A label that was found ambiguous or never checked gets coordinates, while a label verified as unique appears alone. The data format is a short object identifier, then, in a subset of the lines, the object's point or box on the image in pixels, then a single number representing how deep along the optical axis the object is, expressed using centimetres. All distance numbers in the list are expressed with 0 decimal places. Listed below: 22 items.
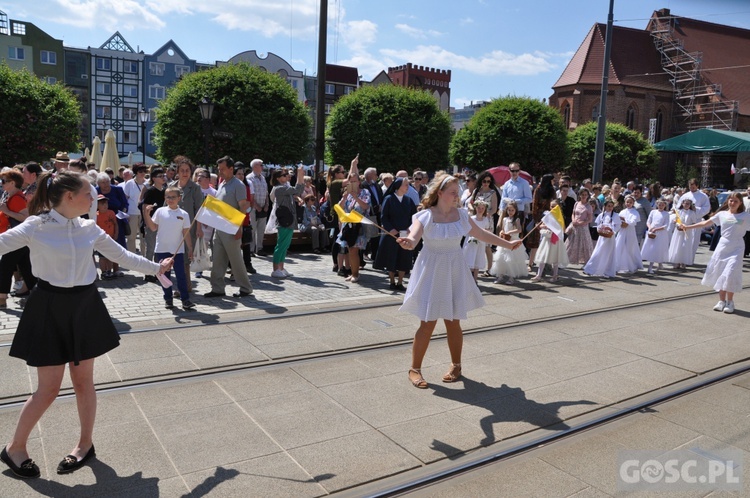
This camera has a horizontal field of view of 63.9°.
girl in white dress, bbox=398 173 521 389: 549
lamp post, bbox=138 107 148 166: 3160
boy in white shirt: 822
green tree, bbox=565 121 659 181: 4216
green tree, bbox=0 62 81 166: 2647
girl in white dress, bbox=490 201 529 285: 1132
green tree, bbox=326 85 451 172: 3200
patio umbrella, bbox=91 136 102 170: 2147
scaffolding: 5588
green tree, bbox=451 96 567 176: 3512
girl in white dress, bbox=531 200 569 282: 1176
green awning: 4291
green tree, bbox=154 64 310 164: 2811
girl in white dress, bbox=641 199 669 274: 1438
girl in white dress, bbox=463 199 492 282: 1083
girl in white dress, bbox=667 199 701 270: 1460
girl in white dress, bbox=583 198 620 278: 1280
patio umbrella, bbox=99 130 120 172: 1981
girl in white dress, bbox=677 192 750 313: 920
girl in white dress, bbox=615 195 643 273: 1345
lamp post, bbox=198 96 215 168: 1634
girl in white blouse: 364
